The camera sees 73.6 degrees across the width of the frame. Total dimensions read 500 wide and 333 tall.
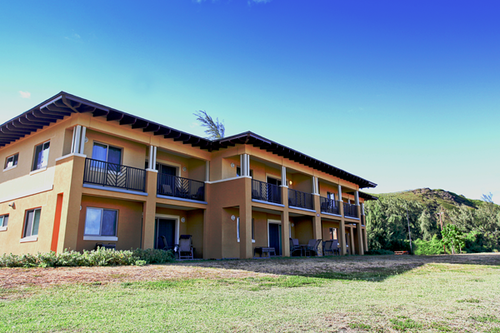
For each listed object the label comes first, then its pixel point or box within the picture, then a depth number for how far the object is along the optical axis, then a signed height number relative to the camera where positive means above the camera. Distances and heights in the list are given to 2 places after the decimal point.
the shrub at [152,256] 10.70 -0.38
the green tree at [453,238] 30.55 +0.28
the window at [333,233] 26.59 +0.74
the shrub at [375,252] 26.78 -0.80
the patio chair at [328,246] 20.71 -0.23
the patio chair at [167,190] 14.87 +2.33
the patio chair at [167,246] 14.61 -0.10
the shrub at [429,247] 33.41 -0.56
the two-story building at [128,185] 12.05 +2.51
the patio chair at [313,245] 19.06 -0.15
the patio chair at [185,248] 14.77 -0.19
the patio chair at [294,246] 19.03 -0.19
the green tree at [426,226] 53.80 +2.50
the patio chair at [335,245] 20.91 -0.17
